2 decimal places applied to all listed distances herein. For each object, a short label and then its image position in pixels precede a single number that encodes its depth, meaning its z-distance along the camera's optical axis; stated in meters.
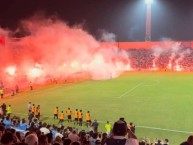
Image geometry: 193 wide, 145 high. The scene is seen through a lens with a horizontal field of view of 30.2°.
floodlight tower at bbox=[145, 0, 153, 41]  54.46
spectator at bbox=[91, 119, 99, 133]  18.03
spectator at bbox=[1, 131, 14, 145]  6.02
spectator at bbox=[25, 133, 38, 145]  6.21
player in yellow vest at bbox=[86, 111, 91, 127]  20.13
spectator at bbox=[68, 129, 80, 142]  8.29
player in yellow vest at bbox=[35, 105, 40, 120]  21.84
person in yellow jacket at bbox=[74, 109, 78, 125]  20.56
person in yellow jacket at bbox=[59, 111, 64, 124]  20.66
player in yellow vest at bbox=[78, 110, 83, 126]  20.39
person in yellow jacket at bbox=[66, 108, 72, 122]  20.89
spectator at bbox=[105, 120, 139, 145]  5.05
